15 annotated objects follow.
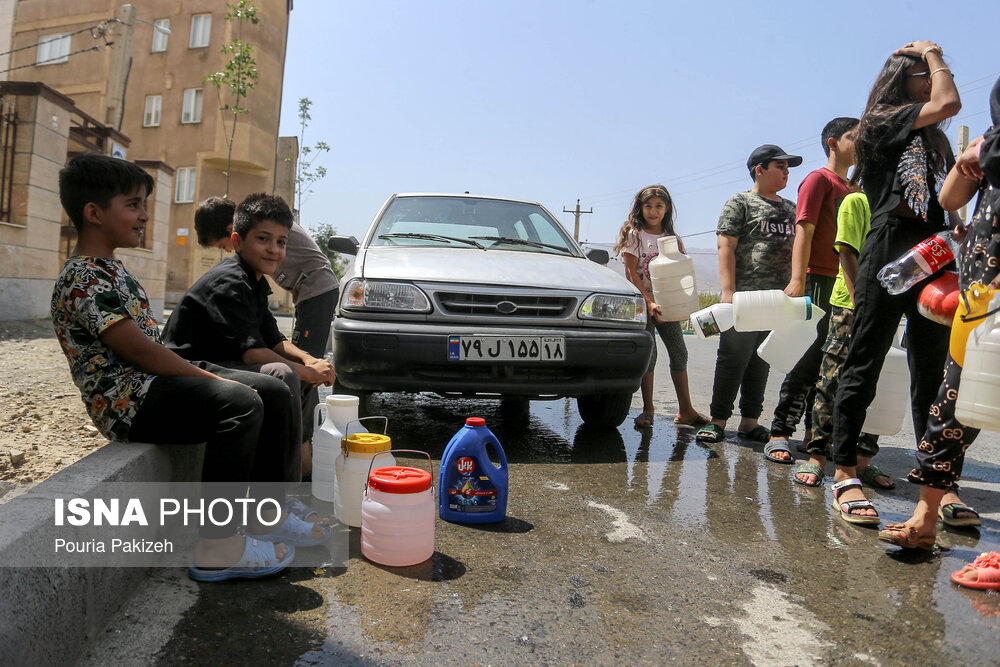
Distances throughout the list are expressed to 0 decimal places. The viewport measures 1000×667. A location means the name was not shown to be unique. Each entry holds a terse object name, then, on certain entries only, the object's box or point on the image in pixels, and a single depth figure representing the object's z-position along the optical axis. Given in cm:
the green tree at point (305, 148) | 1980
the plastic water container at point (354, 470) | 270
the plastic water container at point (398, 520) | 233
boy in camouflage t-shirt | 449
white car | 373
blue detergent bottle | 283
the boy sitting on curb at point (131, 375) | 214
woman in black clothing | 291
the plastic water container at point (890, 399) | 374
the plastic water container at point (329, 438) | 298
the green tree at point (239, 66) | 1209
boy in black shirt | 261
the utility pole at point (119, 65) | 1577
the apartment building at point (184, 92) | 2627
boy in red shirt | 390
